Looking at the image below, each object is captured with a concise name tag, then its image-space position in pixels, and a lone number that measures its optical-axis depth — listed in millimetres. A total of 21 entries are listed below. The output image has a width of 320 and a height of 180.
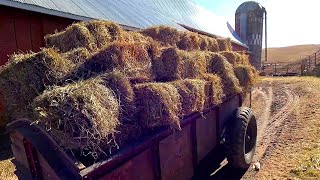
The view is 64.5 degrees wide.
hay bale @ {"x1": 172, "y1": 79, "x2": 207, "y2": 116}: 3594
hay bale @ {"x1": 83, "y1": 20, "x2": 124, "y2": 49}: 4812
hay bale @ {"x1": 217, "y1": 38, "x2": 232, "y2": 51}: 9180
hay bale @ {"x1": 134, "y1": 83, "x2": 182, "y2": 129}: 3051
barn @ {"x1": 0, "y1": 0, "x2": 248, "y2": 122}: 7168
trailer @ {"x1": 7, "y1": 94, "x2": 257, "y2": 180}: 2445
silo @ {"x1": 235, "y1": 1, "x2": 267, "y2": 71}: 36188
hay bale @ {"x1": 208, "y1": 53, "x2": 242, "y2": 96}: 5324
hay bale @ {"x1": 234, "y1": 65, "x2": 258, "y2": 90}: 6219
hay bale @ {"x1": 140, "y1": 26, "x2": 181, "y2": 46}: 6527
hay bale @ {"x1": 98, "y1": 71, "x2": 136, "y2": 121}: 2863
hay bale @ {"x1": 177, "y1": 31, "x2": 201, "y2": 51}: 6839
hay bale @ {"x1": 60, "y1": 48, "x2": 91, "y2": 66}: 3545
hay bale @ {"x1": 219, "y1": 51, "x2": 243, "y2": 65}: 6866
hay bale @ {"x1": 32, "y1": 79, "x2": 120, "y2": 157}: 2275
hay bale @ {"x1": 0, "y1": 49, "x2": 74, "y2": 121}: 3102
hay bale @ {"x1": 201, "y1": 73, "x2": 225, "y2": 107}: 4395
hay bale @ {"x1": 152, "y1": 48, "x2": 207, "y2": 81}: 4086
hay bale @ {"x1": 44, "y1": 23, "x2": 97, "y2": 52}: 4559
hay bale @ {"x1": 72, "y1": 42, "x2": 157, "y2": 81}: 3305
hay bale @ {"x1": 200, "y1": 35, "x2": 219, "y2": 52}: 7836
